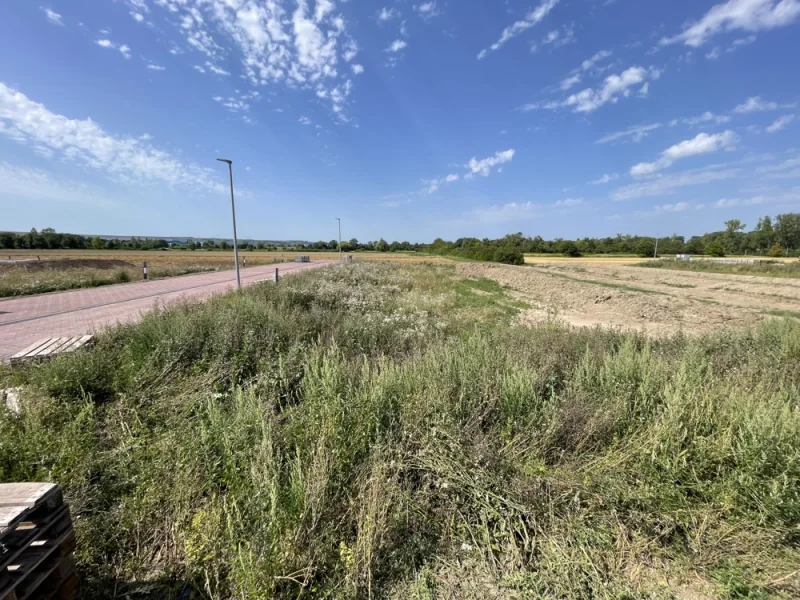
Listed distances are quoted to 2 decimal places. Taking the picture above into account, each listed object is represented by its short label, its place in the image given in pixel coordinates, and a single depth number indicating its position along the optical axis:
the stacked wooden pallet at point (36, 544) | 1.63
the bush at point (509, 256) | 60.59
